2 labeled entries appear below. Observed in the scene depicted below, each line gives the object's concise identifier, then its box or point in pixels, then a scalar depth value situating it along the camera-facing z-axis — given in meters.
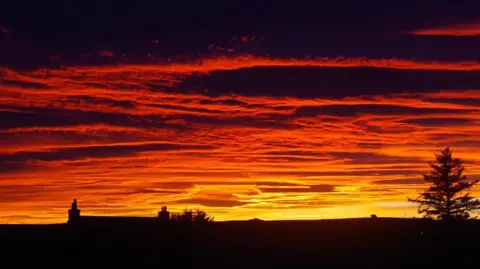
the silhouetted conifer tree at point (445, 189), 71.25
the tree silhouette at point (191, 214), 52.97
